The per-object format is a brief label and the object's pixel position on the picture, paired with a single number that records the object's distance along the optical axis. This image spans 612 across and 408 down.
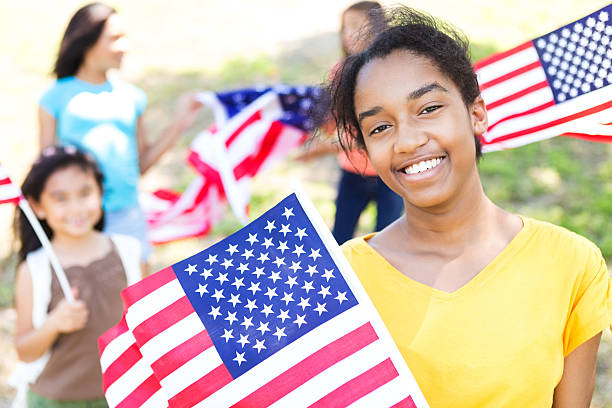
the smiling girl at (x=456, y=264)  1.41
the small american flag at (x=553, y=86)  1.80
